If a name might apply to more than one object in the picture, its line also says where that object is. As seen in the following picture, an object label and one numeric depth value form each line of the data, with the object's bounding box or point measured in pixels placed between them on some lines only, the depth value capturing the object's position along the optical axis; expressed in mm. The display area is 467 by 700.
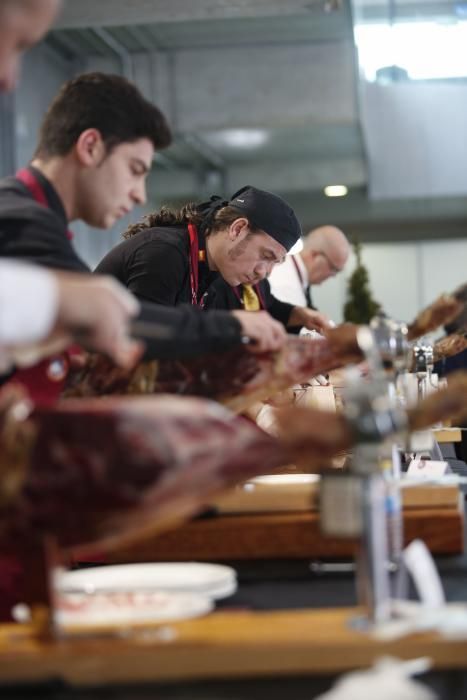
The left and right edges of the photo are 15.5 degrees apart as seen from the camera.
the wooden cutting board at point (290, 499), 3276
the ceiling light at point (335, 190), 19454
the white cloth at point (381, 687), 1840
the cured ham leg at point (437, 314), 3911
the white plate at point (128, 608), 2339
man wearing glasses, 10069
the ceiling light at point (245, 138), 15998
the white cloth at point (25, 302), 1932
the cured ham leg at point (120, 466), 2012
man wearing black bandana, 4955
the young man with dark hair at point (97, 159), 3078
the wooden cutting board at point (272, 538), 3218
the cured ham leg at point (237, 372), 3550
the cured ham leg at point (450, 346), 6999
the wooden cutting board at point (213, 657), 2088
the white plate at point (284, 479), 3889
